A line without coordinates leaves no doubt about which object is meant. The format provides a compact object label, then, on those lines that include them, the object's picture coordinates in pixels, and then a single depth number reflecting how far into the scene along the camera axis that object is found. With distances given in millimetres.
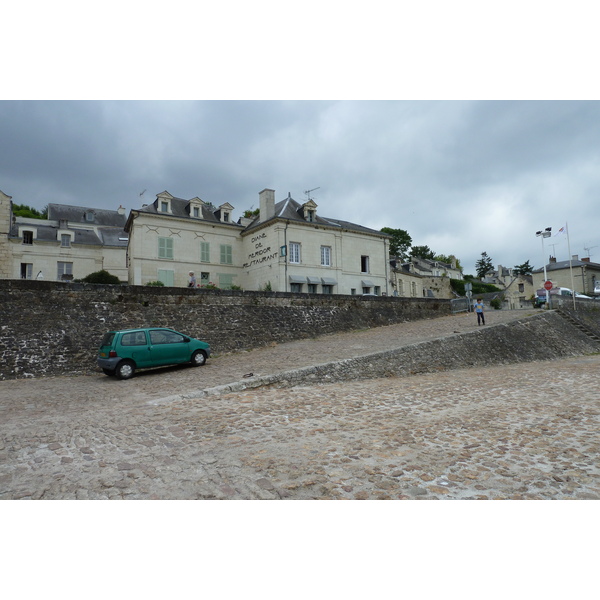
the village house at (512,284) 40712
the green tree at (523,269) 80938
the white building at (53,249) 29078
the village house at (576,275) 46625
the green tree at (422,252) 67350
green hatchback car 10297
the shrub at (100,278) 24844
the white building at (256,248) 26739
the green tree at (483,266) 82694
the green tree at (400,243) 56094
